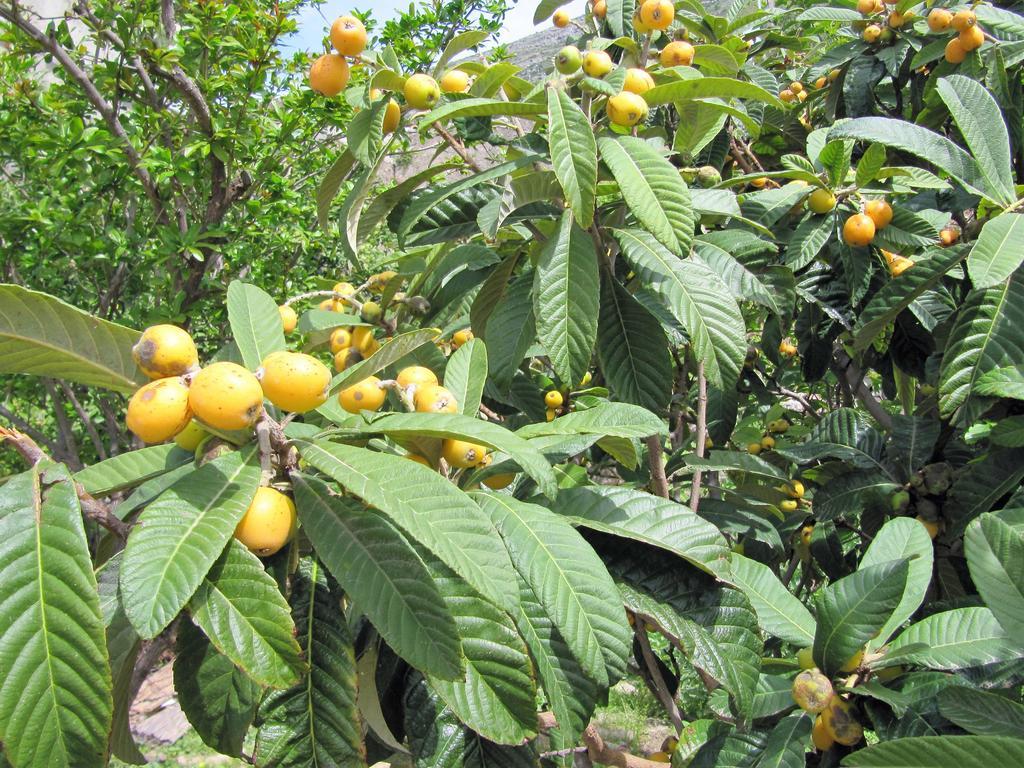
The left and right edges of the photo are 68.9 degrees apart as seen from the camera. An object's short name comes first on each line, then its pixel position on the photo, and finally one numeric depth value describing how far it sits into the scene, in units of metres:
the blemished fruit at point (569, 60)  1.30
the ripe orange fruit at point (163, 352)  0.84
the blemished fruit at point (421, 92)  1.43
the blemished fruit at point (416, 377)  1.15
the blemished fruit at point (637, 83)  1.38
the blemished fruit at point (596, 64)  1.32
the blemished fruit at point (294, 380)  0.87
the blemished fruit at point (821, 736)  1.12
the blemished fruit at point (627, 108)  1.29
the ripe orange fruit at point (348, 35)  1.35
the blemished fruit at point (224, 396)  0.80
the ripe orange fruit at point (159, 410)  0.80
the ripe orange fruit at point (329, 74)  1.38
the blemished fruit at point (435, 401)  1.06
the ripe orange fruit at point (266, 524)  0.87
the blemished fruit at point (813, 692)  1.05
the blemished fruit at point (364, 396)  1.10
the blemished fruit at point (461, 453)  1.04
